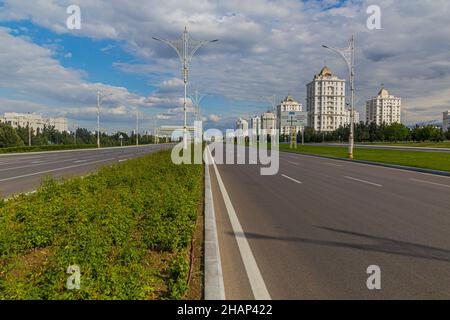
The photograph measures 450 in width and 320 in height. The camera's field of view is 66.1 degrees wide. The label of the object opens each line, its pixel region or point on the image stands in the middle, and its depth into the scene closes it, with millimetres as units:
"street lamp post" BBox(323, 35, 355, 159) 29141
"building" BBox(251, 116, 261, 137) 91725
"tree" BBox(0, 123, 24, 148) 72156
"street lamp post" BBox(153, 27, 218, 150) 24641
